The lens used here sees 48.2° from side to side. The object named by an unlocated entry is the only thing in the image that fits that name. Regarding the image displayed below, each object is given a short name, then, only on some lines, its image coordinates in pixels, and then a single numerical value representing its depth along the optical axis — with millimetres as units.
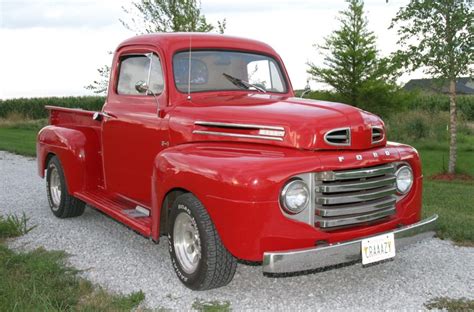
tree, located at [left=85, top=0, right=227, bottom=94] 15531
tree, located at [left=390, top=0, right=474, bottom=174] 11500
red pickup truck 3666
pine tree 20750
